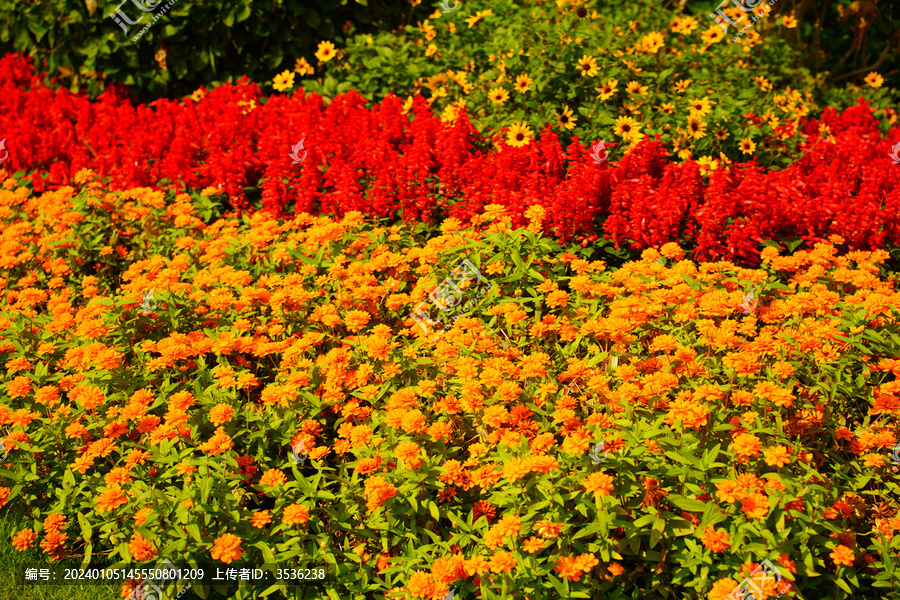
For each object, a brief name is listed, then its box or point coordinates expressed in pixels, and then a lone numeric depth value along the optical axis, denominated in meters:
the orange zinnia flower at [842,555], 2.13
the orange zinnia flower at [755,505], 2.04
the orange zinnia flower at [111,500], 2.38
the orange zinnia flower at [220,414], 2.59
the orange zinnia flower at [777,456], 2.16
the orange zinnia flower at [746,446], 2.19
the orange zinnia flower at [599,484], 2.15
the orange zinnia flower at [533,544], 2.14
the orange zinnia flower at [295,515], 2.30
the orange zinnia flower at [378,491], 2.36
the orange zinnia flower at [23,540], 2.59
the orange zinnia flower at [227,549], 2.19
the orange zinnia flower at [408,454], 2.38
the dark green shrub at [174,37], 6.07
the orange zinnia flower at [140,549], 2.25
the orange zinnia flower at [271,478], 2.47
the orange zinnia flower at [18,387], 2.85
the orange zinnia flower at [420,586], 2.16
